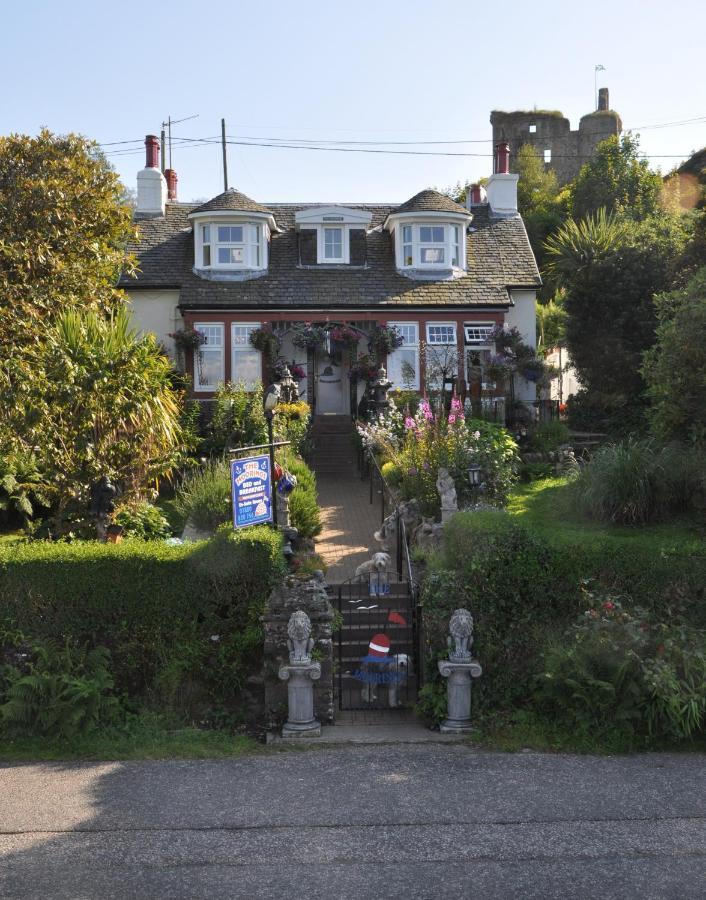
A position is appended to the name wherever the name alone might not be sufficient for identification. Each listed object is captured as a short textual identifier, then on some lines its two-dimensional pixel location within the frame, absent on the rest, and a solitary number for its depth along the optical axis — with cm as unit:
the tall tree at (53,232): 1305
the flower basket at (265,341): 2242
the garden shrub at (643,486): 1146
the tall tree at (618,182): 3434
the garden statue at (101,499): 1100
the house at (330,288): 2288
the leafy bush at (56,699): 841
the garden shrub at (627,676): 810
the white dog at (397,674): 932
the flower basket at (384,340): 2253
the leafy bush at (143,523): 1295
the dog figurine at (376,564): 1150
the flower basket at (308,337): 2231
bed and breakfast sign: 1041
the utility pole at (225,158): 4034
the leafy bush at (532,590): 890
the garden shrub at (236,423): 1881
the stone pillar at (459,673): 874
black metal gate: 935
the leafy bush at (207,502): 1350
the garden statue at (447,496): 1216
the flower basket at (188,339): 2234
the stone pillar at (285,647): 895
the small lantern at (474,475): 1247
